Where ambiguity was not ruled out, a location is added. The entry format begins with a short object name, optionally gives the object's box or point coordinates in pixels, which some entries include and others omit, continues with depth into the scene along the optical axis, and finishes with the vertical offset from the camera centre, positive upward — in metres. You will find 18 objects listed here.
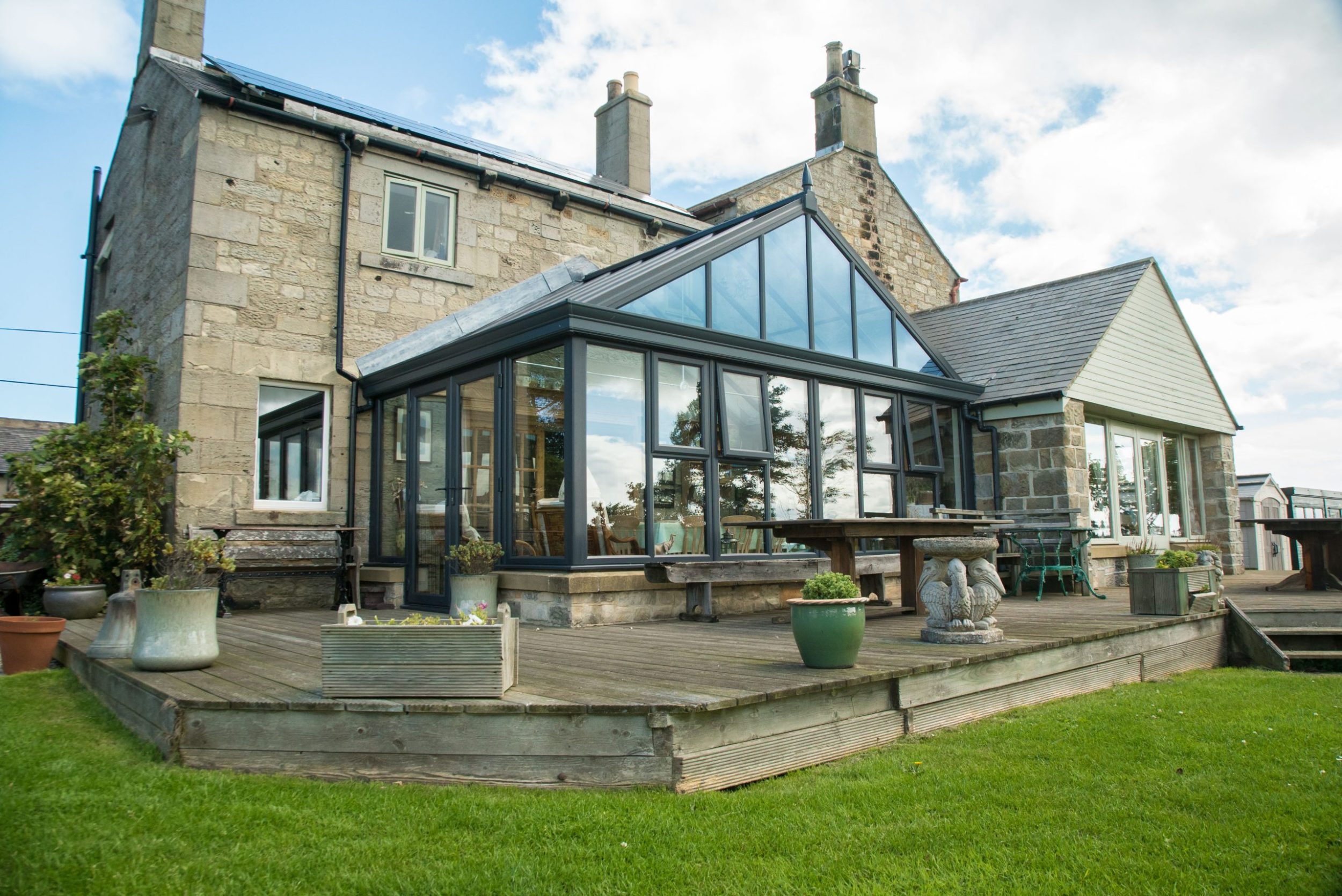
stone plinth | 5.50 -0.35
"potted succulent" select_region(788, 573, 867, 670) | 4.41 -0.46
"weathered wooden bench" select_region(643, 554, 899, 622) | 7.24 -0.31
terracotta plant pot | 6.13 -0.67
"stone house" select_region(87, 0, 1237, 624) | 9.16 +2.97
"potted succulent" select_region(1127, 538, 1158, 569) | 7.96 -0.22
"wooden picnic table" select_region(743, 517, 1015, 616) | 6.96 +0.05
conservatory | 7.58 +1.26
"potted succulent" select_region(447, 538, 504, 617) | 7.24 -0.28
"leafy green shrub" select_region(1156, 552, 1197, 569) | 7.30 -0.21
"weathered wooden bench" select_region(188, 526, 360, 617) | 8.96 -0.10
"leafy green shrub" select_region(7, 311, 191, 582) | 8.20 +0.46
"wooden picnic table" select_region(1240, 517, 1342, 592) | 10.38 -0.18
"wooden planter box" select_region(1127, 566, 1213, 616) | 7.10 -0.44
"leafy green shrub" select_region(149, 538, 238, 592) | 4.48 -0.11
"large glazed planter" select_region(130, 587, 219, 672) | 4.49 -0.45
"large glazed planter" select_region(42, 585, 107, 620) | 7.69 -0.48
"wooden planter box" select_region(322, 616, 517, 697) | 3.62 -0.49
